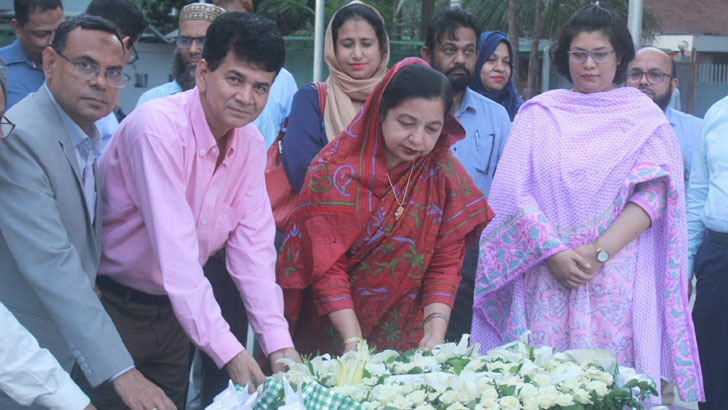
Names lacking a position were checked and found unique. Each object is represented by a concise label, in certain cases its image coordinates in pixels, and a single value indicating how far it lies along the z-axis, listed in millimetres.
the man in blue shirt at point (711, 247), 3904
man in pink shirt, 2447
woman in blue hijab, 4312
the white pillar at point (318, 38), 9945
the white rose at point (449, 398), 2105
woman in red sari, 2848
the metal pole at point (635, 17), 5887
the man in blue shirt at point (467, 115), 3834
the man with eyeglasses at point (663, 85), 4305
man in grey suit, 2145
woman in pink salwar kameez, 3170
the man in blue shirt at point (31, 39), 3830
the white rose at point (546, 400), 2109
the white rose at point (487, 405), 2070
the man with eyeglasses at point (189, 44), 4199
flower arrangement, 2098
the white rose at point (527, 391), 2143
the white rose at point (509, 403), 2078
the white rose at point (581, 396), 2156
